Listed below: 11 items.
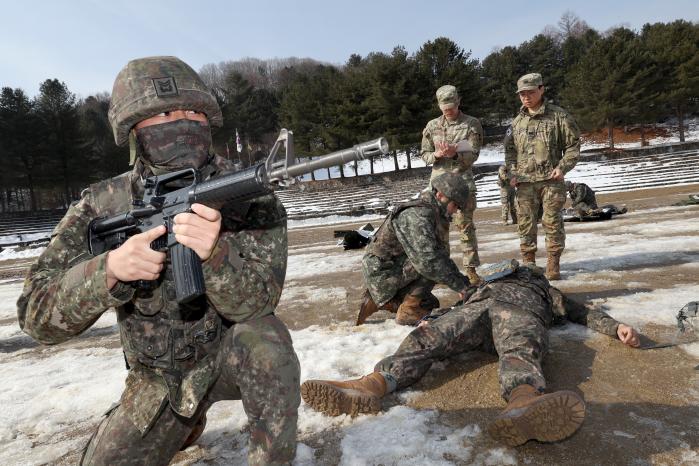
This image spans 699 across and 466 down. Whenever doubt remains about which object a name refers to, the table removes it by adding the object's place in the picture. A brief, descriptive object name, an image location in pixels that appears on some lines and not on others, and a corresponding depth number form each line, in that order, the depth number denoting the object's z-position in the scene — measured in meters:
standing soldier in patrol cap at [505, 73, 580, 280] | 5.47
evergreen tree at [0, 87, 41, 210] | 34.75
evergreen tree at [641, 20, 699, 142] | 35.03
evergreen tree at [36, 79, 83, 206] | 36.12
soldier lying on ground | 2.14
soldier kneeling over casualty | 4.04
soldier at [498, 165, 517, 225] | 11.73
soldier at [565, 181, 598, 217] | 10.68
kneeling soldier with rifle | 1.71
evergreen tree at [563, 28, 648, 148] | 34.41
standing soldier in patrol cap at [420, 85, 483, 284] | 5.75
